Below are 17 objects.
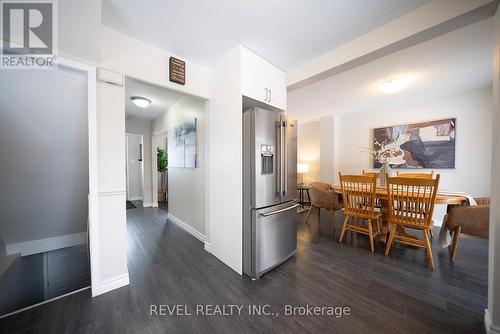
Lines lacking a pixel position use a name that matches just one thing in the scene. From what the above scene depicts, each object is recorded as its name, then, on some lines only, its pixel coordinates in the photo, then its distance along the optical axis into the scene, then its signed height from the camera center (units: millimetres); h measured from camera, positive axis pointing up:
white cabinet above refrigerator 2012 +1102
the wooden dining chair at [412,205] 2051 -517
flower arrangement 3932 +338
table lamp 5508 -79
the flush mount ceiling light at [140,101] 3453 +1336
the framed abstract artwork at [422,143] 3402 +457
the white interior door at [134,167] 6098 -8
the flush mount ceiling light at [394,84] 2832 +1363
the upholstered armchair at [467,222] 1974 -686
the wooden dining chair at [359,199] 2480 -507
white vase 3043 -160
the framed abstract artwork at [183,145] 3094 +425
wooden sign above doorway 2061 +1169
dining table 2146 -454
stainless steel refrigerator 1917 -300
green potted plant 5449 +207
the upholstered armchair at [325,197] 3227 -615
